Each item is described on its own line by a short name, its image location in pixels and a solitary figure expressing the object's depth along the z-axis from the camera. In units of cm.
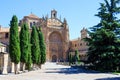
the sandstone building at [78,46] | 5311
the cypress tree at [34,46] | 2177
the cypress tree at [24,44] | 1811
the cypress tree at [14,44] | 1698
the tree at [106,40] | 1820
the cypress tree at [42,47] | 2475
